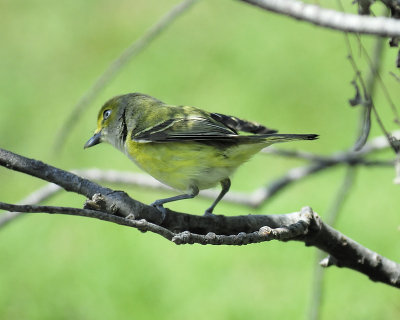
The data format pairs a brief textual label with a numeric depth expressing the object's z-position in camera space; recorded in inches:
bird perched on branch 265.9
